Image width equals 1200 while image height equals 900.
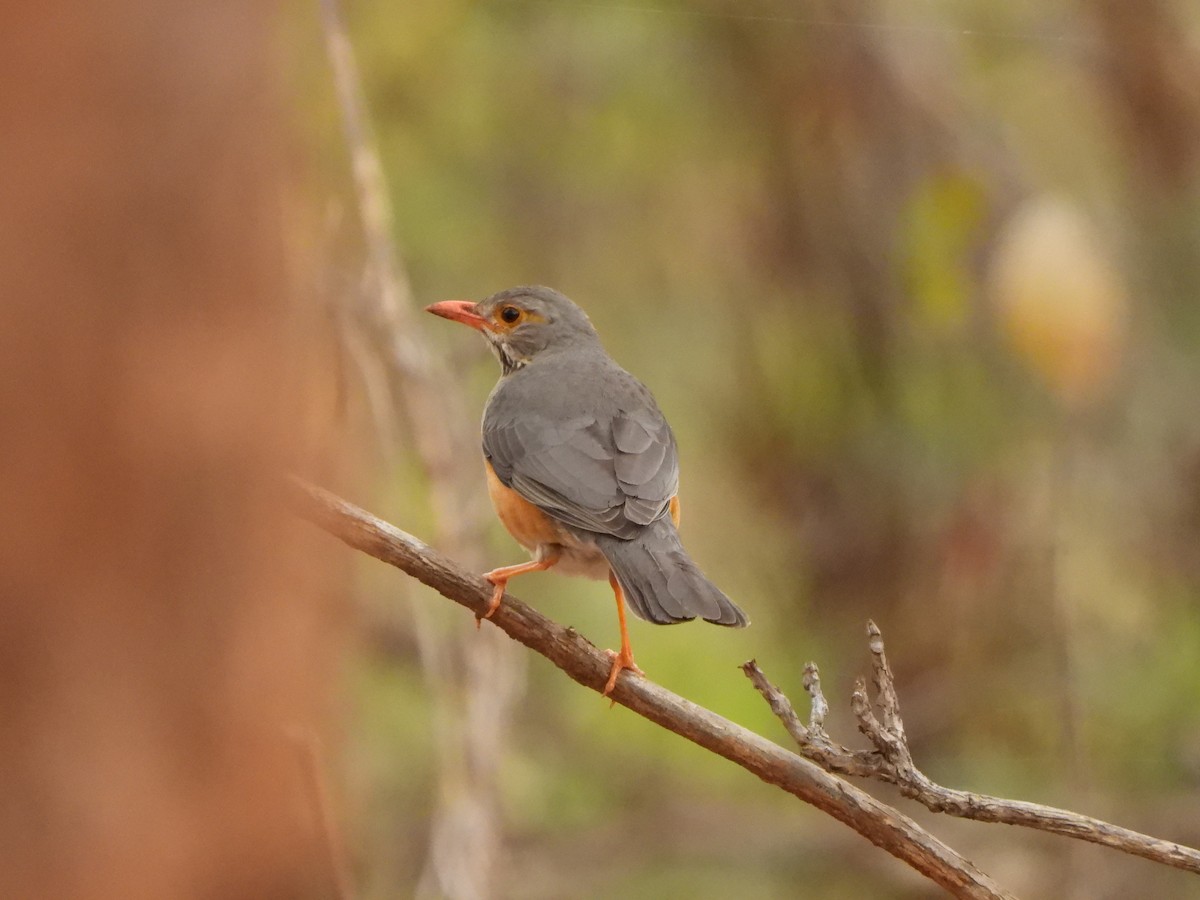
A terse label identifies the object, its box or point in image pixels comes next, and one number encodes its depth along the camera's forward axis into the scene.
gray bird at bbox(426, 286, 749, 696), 5.74
